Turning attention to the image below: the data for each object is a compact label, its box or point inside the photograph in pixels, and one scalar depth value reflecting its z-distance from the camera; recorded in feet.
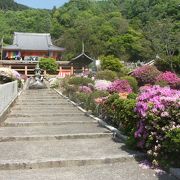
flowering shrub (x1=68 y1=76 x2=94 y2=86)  46.49
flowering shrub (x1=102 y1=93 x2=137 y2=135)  16.10
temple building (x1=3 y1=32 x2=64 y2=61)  125.85
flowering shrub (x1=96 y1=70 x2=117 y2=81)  51.11
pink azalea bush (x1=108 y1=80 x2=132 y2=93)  29.68
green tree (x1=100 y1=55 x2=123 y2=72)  82.88
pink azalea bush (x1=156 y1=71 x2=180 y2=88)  38.48
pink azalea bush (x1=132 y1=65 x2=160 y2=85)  41.07
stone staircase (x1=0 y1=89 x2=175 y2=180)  11.98
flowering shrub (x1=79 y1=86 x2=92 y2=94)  39.13
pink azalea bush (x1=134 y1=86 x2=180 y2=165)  12.69
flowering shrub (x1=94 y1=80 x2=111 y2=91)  37.83
